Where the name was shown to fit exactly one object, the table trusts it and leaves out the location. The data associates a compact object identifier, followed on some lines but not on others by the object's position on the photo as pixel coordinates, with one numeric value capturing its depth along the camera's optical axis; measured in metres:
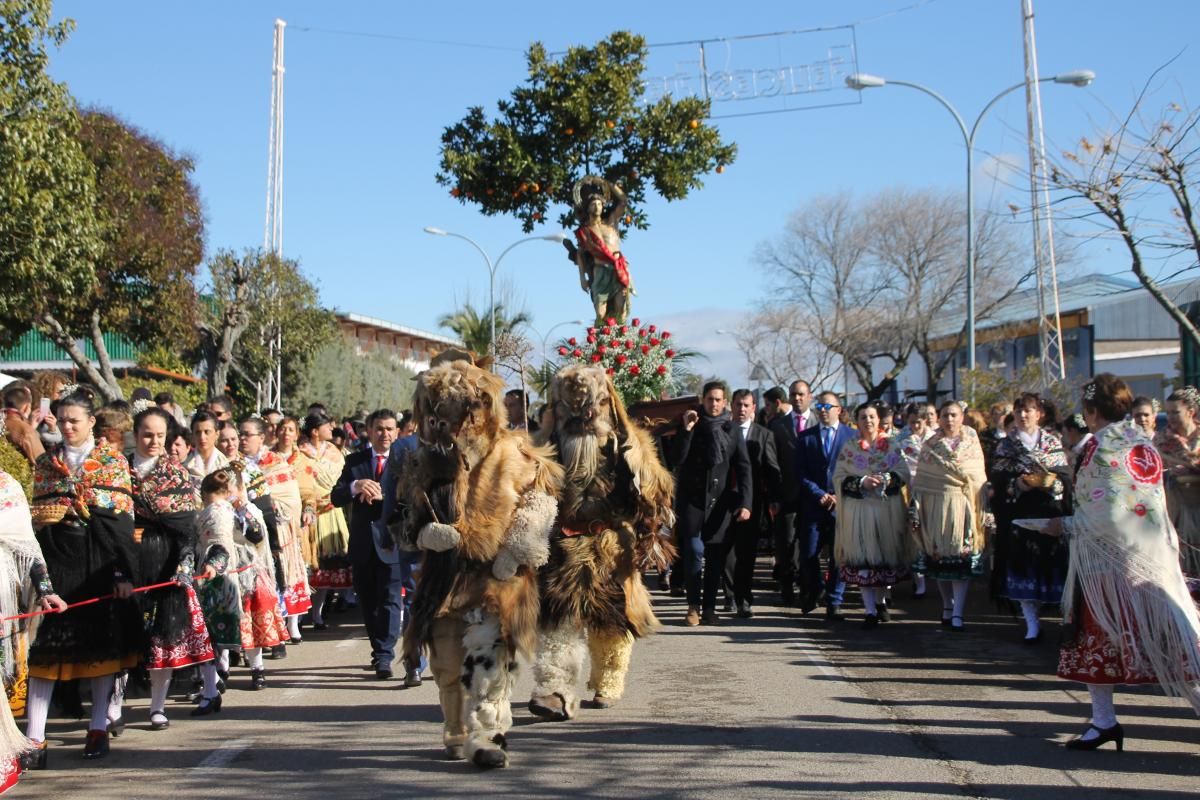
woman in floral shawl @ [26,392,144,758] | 6.74
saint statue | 16.16
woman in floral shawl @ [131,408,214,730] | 7.52
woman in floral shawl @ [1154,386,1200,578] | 8.77
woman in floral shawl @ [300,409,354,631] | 12.16
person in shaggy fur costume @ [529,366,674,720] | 7.70
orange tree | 18.72
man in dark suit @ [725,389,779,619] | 11.98
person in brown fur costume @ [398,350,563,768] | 6.43
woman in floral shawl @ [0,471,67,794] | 6.04
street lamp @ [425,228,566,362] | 37.82
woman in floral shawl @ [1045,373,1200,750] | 6.25
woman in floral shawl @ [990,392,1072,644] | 10.11
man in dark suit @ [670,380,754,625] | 11.64
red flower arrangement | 13.98
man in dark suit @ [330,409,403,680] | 9.27
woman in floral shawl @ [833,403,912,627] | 11.02
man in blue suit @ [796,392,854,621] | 11.86
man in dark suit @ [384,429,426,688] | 8.31
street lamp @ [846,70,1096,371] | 20.30
